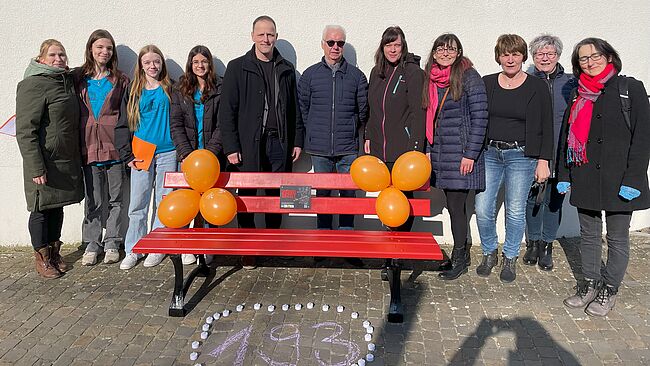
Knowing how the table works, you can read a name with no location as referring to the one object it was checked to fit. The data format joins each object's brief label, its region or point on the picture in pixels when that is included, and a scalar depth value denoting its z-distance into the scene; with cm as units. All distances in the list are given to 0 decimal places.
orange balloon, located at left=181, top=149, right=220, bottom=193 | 405
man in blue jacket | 466
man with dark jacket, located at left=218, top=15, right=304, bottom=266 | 459
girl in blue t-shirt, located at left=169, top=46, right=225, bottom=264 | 473
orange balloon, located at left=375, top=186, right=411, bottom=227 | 388
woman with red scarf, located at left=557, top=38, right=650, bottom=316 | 354
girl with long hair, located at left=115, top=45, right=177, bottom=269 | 479
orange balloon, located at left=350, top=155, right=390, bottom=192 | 400
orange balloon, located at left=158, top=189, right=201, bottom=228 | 397
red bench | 359
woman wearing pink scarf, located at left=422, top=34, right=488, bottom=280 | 417
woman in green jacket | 432
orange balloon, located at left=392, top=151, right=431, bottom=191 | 388
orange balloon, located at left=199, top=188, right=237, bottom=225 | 399
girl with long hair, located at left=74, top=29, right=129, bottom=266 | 490
